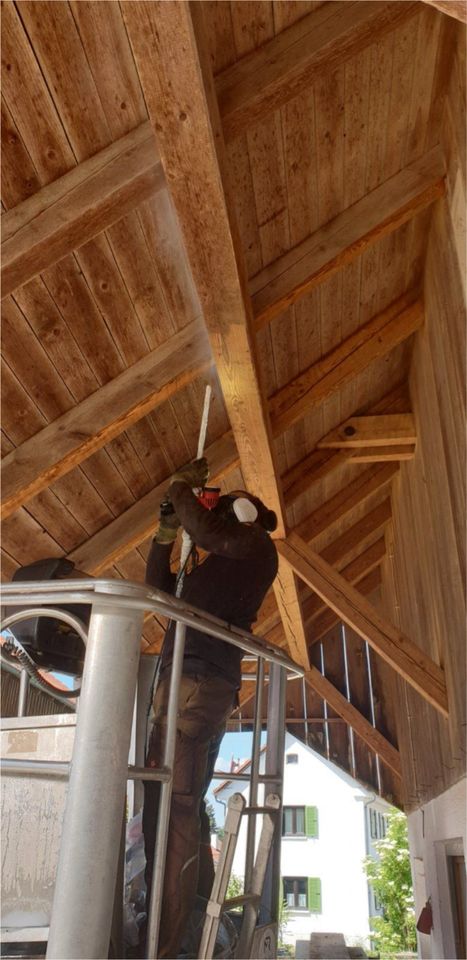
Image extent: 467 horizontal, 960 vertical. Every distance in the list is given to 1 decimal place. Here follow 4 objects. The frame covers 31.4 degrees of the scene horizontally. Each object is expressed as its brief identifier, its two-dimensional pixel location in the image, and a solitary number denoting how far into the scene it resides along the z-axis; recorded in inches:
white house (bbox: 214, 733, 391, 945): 612.7
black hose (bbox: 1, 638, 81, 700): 81.2
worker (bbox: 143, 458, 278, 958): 72.4
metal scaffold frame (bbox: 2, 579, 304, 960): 51.4
